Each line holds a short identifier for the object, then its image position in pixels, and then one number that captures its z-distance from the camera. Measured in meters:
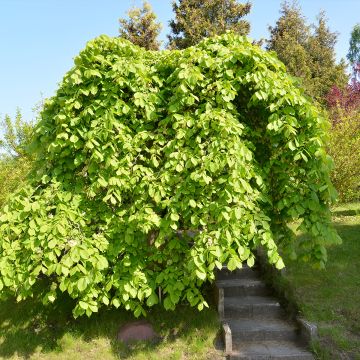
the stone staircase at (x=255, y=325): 5.28
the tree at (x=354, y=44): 49.25
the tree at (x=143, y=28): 20.27
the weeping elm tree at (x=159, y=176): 4.59
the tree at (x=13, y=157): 10.49
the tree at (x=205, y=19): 20.34
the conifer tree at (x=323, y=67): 27.14
